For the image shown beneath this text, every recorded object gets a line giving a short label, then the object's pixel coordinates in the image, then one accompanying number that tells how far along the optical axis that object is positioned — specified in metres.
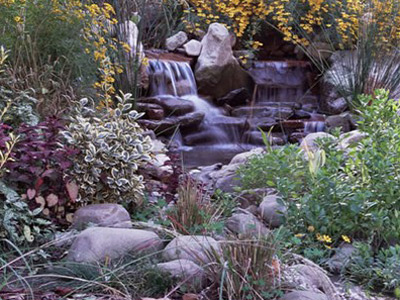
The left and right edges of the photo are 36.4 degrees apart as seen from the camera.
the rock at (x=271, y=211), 3.80
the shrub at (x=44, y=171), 3.43
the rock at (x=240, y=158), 5.85
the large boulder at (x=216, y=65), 9.57
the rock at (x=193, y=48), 9.95
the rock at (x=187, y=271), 2.62
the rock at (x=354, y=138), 5.75
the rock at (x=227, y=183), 4.98
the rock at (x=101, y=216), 3.45
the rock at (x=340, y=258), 3.28
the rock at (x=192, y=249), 2.67
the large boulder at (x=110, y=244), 2.90
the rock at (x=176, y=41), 10.20
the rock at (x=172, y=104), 8.51
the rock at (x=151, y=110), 8.20
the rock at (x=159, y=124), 7.77
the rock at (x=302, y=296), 2.51
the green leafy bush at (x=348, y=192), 3.42
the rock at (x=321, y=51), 10.60
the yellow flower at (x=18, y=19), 4.94
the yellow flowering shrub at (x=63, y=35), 5.25
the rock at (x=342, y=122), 8.74
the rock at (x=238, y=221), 3.52
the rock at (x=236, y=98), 9.73
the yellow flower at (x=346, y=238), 3.29
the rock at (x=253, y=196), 4.32
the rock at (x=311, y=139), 5.82
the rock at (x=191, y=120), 8.43
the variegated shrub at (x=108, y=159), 3.72
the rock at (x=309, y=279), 2.71
